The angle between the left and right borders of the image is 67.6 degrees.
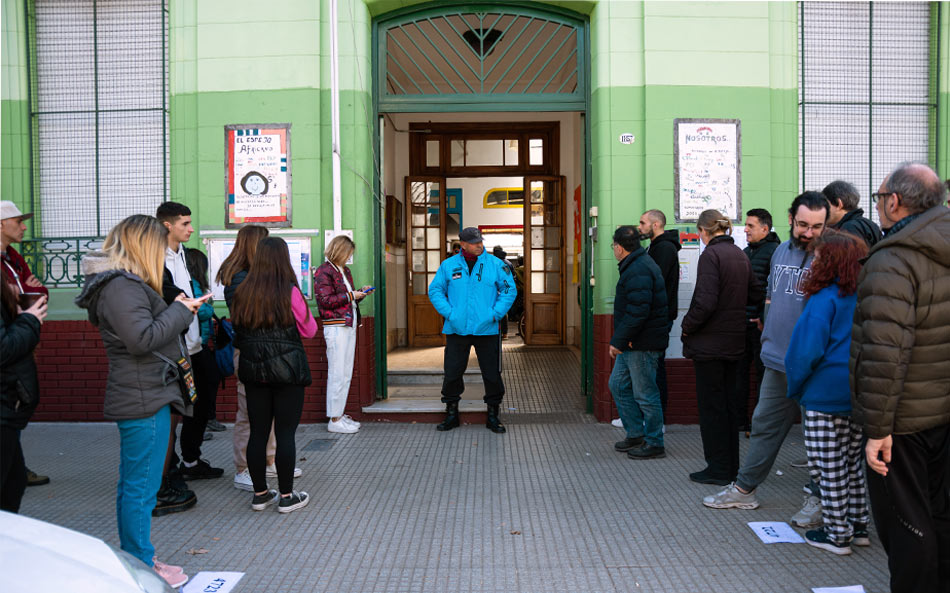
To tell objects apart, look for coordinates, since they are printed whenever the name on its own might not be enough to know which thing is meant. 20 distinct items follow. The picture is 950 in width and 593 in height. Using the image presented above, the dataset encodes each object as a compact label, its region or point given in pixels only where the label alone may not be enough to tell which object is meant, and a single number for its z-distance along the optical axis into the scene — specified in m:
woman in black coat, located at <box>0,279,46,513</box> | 3.21
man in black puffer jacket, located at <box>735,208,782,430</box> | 5.89
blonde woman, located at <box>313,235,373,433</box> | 6.45
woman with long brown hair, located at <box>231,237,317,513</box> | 4.38
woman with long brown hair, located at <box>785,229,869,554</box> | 3.71
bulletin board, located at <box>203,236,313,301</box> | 6.96
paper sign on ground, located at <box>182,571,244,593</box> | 3.54
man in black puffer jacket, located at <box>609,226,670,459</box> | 5.64
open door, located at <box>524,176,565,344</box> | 11.77
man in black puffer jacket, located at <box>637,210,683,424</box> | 6.26
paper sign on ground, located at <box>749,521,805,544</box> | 4.10
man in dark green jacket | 2.93
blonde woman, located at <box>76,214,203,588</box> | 3.40
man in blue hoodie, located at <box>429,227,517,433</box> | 6.71
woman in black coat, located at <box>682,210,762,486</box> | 4.98
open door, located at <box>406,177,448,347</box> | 11.62
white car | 2.09
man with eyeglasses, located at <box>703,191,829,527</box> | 4.31
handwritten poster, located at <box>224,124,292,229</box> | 6.97
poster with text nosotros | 6.92
